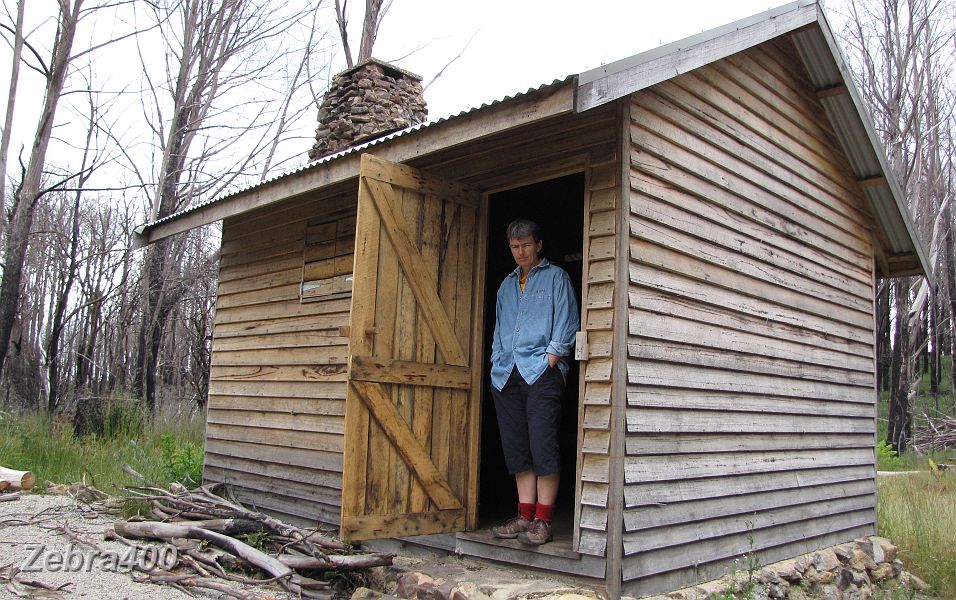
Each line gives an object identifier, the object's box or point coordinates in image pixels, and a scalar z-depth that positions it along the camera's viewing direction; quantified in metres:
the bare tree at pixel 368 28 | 16.27
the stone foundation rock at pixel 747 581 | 4.47
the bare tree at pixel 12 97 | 11.86
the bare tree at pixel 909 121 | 17.86
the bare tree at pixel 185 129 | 14.95
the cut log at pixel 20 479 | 7.95
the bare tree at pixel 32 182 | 11.37
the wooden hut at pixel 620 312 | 4.59
